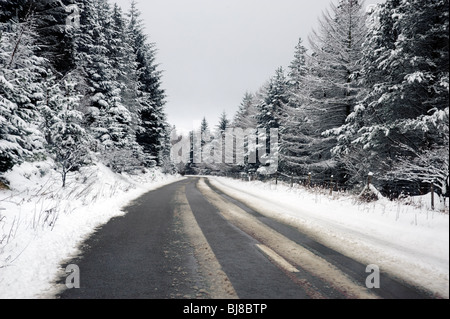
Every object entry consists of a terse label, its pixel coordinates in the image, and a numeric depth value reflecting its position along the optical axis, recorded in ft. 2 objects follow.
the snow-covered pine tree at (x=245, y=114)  105.50
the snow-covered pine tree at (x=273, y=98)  84.23
